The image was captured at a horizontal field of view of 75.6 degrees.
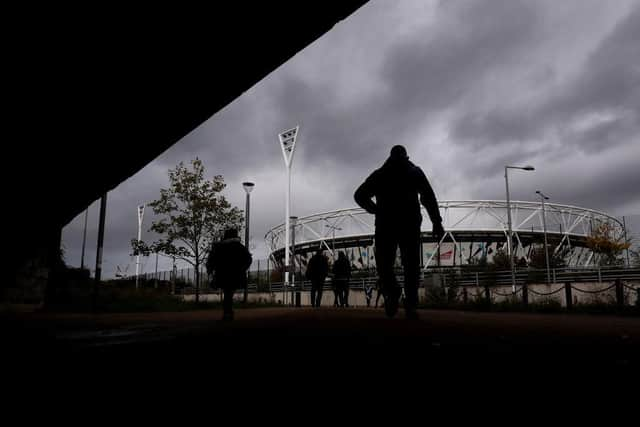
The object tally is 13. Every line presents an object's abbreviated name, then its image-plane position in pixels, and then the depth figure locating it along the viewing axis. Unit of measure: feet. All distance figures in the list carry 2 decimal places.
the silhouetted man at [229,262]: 20.93
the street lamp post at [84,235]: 89.78
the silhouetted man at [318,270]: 40.50
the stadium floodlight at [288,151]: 97.86
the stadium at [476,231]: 158.51
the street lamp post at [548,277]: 70.95
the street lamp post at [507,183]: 74.54
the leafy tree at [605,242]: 114.56
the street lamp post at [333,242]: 159.38
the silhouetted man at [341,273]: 42.34
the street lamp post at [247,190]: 58.28
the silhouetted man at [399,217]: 14.90
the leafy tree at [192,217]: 63.62
